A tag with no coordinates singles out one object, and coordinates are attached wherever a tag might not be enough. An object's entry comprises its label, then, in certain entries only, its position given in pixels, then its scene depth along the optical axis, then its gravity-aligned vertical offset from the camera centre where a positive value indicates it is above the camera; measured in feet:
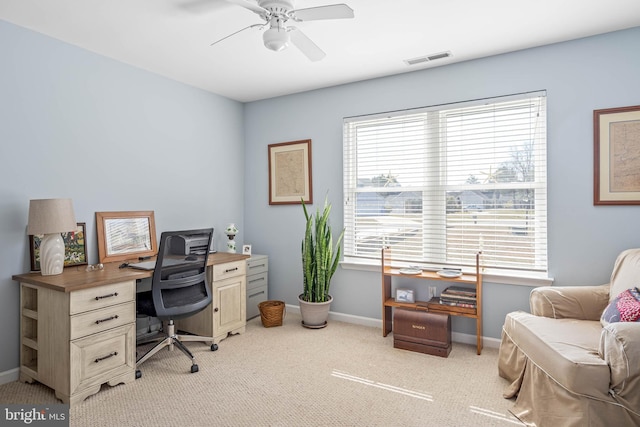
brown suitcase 9.75 -3.33
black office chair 8.67 -1.77
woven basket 12.20 -3.46
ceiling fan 6.56 +3.68
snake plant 11.96 -1.67
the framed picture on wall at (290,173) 13.67 +1.51
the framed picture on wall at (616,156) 8.72 +1.32
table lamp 8.16 -0.29
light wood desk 7.49 -2.57
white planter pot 12.01 -3.38
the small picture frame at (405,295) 11.05 -2.59
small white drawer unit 13.17 -2.64
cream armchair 5.62 -2.54
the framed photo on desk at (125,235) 10.19 -0.67
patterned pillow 6.71 -1.91
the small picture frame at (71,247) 8.82 -0.88
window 10.07 +0.85
